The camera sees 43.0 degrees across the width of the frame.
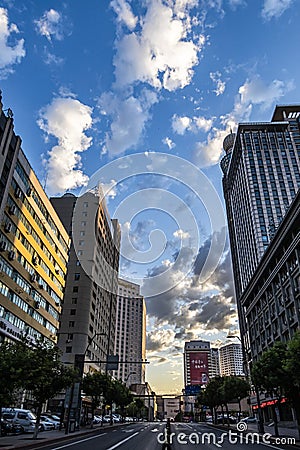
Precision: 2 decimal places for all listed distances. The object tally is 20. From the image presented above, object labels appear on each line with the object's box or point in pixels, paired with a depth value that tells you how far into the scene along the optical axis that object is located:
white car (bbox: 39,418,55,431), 36.97
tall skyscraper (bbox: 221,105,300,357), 106.62
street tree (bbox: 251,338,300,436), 22.78
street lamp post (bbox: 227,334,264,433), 35.81
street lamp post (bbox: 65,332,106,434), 34.28
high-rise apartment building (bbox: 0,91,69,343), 42.84
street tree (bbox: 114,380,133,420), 59.40
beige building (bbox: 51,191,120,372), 81.50
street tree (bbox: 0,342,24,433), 19.41
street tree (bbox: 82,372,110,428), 50.78
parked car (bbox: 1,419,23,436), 28.70
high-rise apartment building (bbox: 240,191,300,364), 51.06
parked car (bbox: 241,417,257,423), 64.42
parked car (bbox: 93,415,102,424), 60.30
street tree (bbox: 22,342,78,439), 24.22
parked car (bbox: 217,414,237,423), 68.19
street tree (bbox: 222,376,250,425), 53.00
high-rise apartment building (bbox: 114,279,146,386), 162.38
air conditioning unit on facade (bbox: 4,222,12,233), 42.59
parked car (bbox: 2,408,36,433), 32.88
